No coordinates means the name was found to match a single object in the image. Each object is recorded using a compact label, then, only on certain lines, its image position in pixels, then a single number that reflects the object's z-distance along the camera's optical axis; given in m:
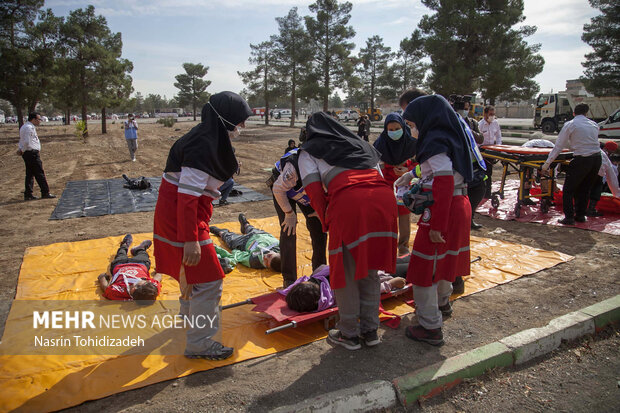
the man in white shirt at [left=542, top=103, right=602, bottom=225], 6.12
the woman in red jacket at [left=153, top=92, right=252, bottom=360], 2.51
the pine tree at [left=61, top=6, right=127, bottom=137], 23.77
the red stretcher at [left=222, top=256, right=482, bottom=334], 3.15
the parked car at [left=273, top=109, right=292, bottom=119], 61.66
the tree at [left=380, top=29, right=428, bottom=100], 42.12
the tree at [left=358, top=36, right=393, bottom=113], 41.69
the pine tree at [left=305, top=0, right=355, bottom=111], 30.97
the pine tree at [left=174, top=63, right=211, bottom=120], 57.97
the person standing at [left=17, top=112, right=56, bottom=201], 7.99
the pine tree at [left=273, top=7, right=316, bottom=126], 31.80
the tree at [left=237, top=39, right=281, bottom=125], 35.31
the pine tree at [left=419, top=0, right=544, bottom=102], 24.83
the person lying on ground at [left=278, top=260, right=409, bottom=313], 3.32
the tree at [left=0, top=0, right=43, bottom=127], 21.36
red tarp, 6.35
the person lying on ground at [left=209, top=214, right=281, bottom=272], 4.73
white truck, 26.17
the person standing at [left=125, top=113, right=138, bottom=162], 14.51
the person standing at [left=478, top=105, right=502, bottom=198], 8.54
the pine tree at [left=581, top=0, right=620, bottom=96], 26.16
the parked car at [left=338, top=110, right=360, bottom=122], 43.75
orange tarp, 2.58
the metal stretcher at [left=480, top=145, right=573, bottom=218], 6.93
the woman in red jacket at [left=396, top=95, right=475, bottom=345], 2.79
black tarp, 7.54
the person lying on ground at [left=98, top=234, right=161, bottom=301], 3.78
